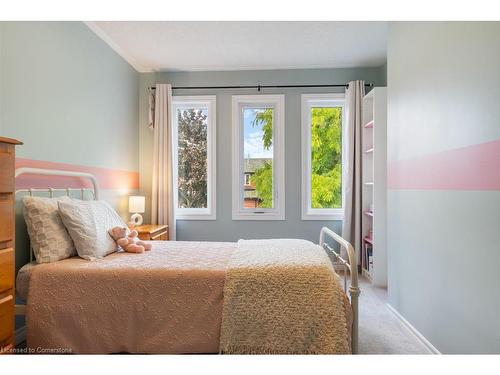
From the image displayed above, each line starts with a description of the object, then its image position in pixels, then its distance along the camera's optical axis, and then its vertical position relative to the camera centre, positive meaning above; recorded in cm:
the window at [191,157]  418 +38
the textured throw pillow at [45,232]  197 -30
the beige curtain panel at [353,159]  385 +33
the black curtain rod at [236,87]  405 +128
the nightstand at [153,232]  320 -51
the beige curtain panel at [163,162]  397 +29
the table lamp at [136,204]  363 -23
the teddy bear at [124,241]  230 -42
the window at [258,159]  408 +35
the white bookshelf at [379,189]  340 -4
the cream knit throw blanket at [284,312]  163 -68
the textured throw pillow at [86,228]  204 -30
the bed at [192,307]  166 -67
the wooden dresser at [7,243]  146 -29
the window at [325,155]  412 +40
